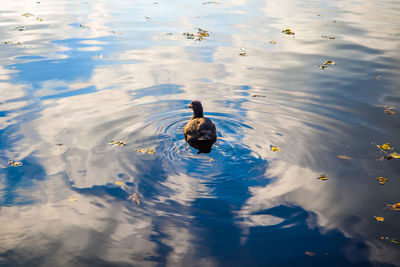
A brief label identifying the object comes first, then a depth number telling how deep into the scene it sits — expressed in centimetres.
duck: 870
